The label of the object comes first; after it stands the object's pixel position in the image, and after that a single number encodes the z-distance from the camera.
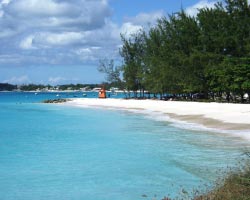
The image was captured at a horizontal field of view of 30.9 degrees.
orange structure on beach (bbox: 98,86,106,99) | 101.36
